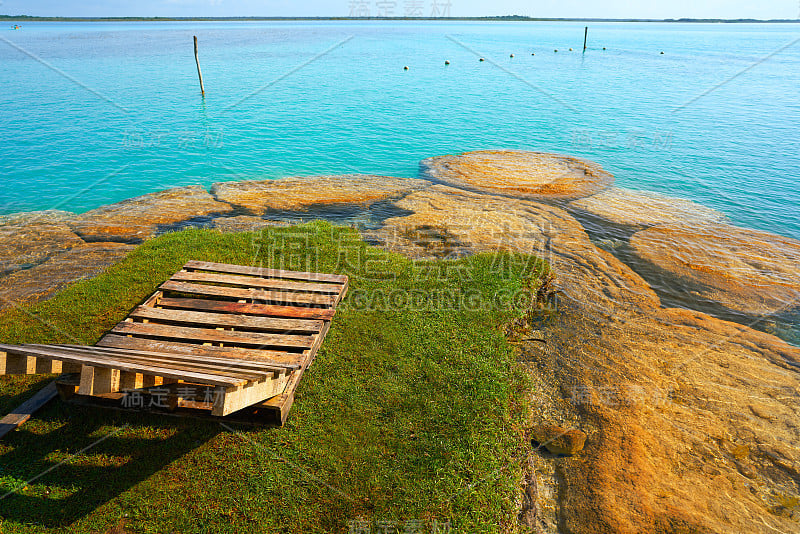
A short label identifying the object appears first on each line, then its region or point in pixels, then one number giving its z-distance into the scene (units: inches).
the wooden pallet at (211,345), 146.8
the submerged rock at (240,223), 427.5
